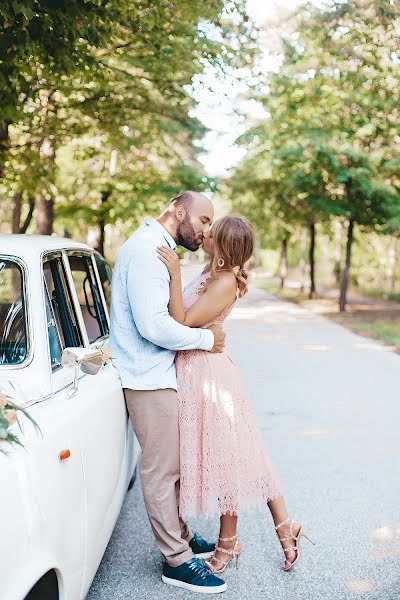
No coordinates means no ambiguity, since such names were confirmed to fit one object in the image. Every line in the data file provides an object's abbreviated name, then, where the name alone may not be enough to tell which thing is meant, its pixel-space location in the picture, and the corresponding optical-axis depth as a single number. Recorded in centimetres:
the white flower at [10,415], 235
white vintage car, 223
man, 360
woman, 371
